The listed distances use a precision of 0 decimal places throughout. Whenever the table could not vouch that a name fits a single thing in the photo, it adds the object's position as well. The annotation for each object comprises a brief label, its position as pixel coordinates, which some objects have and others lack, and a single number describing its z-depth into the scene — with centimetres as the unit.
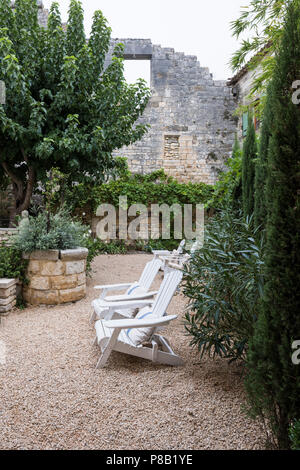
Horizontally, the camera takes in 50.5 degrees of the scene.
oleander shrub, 210
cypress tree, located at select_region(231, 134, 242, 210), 645
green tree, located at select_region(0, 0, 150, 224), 545
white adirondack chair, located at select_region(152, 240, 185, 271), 677
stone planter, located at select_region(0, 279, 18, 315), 407
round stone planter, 453
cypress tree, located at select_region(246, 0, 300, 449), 143
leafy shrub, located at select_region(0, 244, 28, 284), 441
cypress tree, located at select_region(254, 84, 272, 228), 376
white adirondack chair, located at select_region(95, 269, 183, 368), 262
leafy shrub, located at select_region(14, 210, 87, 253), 455
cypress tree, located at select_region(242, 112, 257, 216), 491
